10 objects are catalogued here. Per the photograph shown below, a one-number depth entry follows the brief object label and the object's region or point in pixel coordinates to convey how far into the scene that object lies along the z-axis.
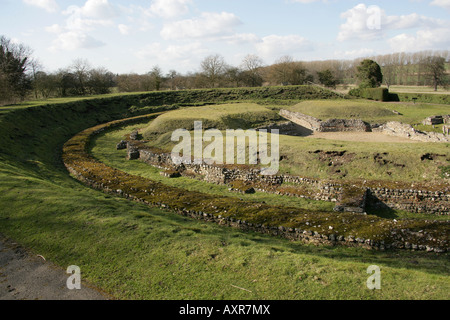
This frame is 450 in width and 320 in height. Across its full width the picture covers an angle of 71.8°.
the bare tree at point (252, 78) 73.31
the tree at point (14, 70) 43.71
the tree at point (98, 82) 60.97
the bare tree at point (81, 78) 58.97
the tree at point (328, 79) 62.38
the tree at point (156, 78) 68.44
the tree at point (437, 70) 54.69
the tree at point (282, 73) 68.59
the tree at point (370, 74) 52.88
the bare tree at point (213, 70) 71.60
